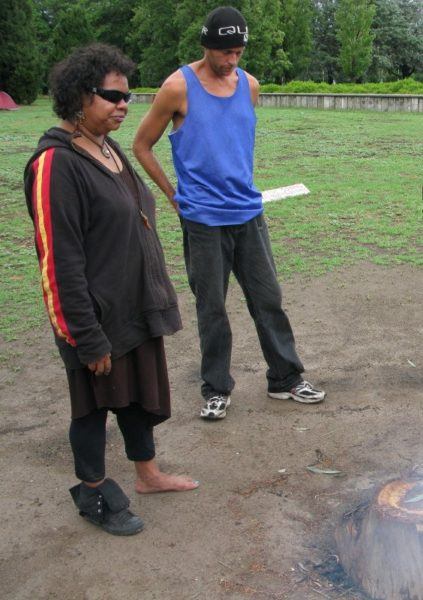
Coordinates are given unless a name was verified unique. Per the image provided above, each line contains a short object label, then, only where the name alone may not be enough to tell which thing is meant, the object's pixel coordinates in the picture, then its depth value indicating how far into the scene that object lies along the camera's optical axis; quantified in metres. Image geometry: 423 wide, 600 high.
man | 3.63
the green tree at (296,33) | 37.78
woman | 2.59
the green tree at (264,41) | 31.73
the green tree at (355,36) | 36.88
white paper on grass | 9.16
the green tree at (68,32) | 34.12
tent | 26.62
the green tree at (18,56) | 28.72
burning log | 2.50
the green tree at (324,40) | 45.22
